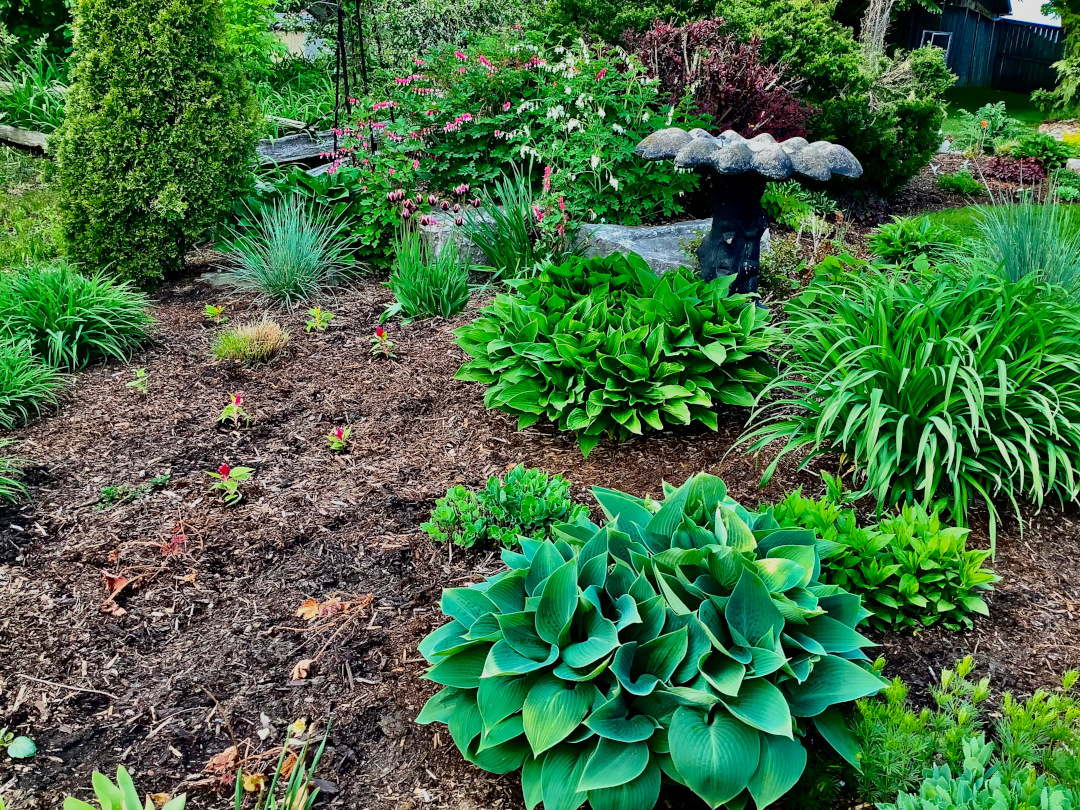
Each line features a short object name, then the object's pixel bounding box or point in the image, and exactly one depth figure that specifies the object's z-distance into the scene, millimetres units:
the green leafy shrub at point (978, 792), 1691
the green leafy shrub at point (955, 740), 2021
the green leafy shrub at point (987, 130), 11695
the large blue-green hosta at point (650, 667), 2014
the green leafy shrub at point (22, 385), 4434
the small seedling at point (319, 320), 5594
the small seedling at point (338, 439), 4156
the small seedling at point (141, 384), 4789
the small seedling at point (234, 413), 4340
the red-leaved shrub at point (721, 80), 7180
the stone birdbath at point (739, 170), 4301
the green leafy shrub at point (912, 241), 5805
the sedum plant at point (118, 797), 1694
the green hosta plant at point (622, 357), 3994
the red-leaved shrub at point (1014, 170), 10102
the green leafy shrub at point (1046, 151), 10531
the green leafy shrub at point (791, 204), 6941
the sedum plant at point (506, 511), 3199
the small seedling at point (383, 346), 5160
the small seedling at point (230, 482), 3713
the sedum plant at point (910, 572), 2783
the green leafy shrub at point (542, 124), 6301
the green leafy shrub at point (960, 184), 9570
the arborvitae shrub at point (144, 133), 5820
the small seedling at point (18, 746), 2420
